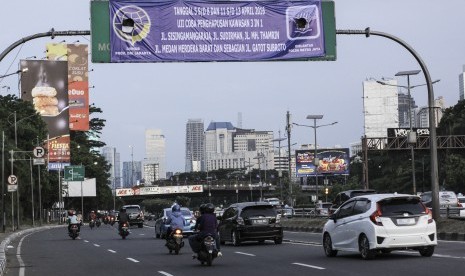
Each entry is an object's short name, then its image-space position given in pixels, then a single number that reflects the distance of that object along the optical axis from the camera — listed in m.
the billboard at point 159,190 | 147.25
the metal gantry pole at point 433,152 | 28.62
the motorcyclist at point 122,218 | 40.80
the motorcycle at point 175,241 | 25.72
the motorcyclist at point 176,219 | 25.77
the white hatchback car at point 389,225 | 19.08
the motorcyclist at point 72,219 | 43.25
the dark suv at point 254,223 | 29.33
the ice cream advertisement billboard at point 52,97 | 91.56
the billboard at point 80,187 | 116.56
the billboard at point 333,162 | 91.31
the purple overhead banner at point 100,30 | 23.88
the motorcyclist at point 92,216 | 71.32
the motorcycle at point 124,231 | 40.38
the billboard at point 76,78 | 102.69
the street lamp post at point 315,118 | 73.50
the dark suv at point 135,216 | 63.06
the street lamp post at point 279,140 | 93.43
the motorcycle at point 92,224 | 69.54
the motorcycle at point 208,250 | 20.36
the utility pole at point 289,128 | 72.00
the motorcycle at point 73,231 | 42.84
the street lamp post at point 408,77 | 58.05
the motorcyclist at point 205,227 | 20.48
